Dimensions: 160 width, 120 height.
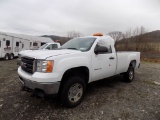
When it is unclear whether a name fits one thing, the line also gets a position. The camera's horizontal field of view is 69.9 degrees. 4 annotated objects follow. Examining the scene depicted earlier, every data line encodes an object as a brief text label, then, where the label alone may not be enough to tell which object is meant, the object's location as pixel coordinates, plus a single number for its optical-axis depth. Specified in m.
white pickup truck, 2.45
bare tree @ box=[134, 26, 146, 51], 23.98
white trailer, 11.43
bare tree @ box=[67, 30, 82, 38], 42.70
